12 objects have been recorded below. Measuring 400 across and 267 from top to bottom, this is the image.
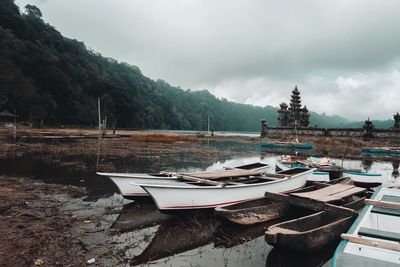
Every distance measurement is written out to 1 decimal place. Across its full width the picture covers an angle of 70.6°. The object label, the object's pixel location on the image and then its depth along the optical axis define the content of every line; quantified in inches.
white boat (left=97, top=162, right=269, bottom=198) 409.6
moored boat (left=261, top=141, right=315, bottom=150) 1833.2
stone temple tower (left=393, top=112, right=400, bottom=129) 2086.5
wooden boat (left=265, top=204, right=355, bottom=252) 258.4
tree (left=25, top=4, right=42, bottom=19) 4425.9
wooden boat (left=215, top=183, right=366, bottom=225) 339.9
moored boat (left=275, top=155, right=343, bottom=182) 641.0
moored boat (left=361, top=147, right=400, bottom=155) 1581.3
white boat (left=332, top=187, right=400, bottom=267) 178.5
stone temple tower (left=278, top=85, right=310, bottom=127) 3368.6
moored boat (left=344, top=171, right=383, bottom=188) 624.7
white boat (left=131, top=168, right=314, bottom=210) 345.1
